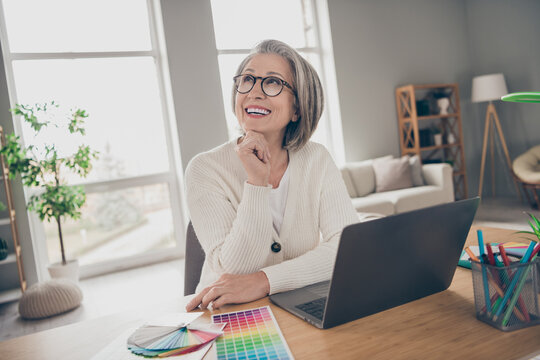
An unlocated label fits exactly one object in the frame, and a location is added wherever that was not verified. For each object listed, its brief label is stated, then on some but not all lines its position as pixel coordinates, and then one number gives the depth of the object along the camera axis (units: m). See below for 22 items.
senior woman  1.08
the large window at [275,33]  4.71
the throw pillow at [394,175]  4.56
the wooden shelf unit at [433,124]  5.20
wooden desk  0.60
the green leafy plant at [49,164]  3.18
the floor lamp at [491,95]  5.19
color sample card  0.62
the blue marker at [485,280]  0.65
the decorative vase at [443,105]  5.37
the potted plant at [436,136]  5.35
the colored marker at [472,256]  0.68
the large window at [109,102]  3.93
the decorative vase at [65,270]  3.39
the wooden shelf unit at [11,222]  3.34
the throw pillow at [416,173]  4.65
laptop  0.65
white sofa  4.14
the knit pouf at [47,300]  2.93
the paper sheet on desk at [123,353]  0.64
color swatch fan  0.66
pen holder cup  0.63
